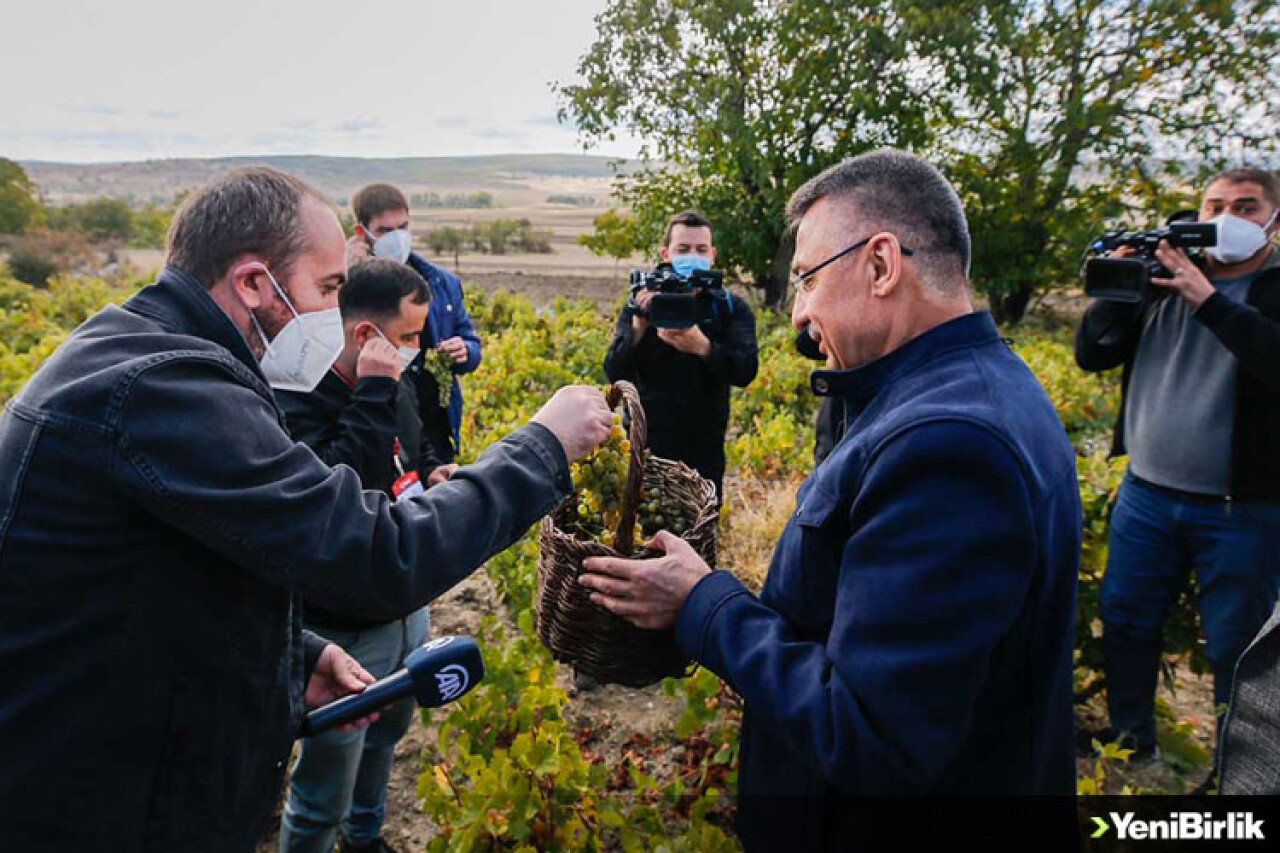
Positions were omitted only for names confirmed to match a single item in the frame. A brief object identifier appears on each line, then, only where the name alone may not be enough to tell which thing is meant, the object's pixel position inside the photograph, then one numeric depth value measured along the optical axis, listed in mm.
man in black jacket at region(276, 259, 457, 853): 2504
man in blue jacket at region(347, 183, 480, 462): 4297
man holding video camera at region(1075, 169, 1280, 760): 3176
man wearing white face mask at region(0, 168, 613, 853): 1405
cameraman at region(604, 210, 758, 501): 4297
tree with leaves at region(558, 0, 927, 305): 14148
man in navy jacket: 1354
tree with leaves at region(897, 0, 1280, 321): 12789
